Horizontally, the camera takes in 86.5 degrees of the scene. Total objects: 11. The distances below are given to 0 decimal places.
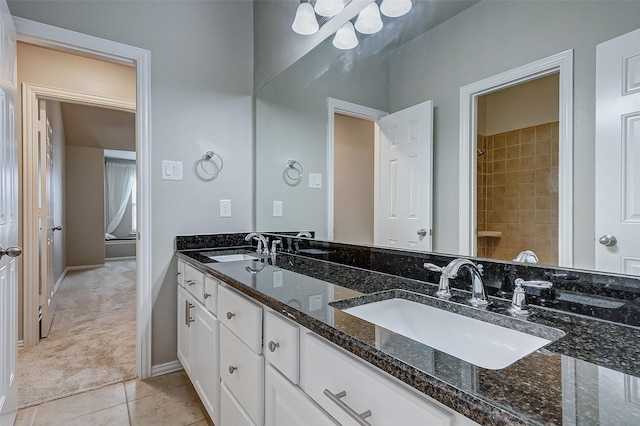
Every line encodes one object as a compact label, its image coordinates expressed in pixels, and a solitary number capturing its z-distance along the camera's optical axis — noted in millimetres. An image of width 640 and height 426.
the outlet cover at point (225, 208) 2311
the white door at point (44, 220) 2727
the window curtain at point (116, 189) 7961
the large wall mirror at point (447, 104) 861
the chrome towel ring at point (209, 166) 2221
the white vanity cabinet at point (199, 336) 1430
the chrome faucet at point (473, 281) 904
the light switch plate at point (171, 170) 2092
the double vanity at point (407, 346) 482
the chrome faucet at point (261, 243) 2008
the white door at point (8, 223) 1382
